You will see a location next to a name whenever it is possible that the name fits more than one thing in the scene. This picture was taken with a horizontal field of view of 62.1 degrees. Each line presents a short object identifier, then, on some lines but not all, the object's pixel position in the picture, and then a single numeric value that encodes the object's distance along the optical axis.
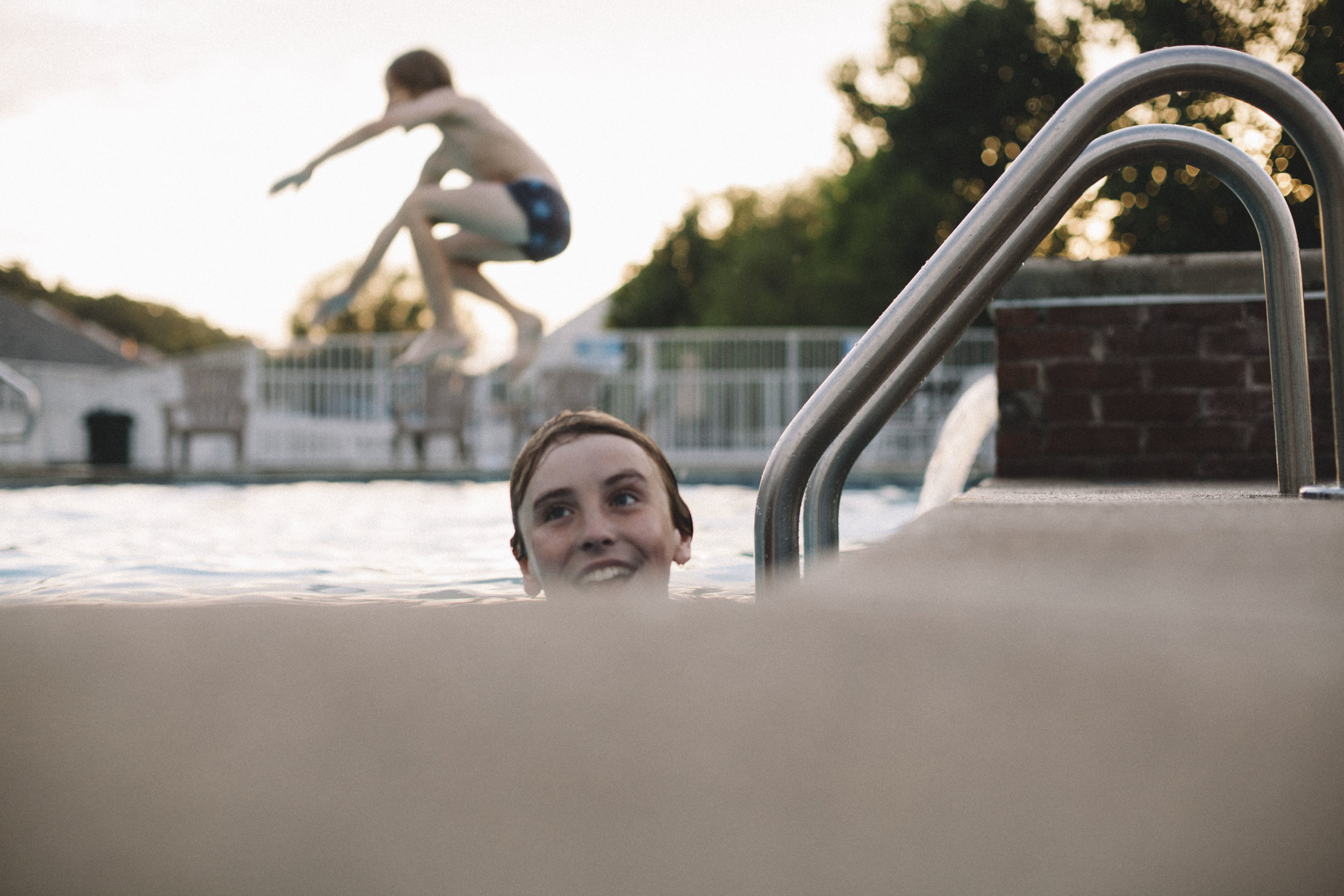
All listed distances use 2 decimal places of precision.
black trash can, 16.06
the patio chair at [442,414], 15.25
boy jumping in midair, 4.96
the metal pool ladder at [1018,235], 1.39
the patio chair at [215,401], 15.06
